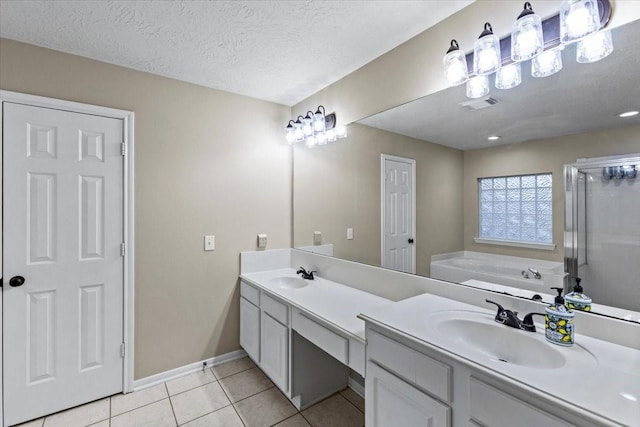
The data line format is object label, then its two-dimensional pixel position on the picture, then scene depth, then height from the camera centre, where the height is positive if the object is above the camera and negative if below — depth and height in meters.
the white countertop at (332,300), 1.54 -0.55
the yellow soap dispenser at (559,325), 1.07 -0.41
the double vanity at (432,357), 0.84 -0.54
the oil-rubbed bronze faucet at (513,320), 1.19 -0.44
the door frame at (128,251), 2.15 -0.26
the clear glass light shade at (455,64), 1.47 +0.75
